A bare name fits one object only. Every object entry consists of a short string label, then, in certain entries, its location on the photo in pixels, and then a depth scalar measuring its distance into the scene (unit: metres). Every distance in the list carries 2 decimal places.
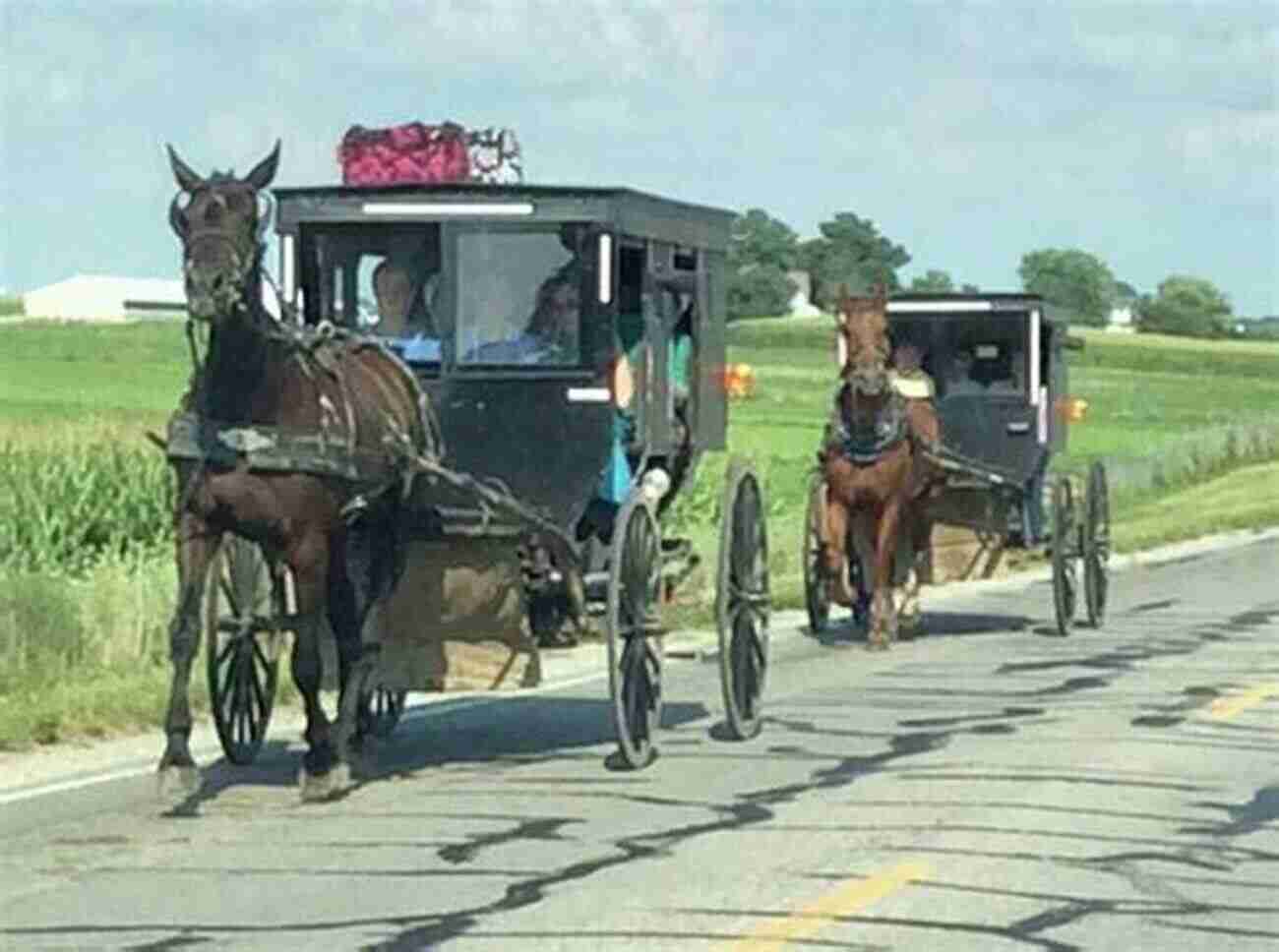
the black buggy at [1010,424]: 25.36
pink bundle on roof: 17.25
